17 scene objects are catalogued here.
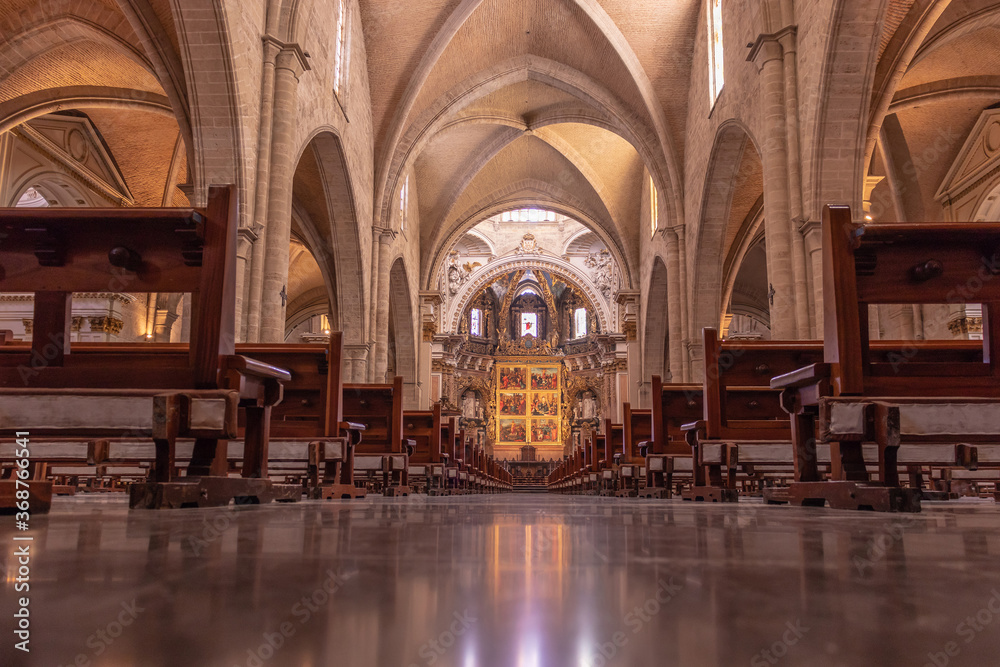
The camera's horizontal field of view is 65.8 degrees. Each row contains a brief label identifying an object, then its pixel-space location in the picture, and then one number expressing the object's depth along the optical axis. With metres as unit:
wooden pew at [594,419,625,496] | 10.43
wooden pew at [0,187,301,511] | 3.00
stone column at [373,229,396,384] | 15.80
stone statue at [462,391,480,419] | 29.89
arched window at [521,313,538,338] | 31.34
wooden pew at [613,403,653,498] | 8.27
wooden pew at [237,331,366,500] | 5.49
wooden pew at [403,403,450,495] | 9.40
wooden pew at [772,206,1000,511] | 3.26
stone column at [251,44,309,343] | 9.03
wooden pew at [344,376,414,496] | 7.36
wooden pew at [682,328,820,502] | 5.12
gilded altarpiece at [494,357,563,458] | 30.30
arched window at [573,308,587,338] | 30.70
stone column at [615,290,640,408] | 21.39
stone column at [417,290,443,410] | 21.92
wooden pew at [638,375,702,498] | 6.64
